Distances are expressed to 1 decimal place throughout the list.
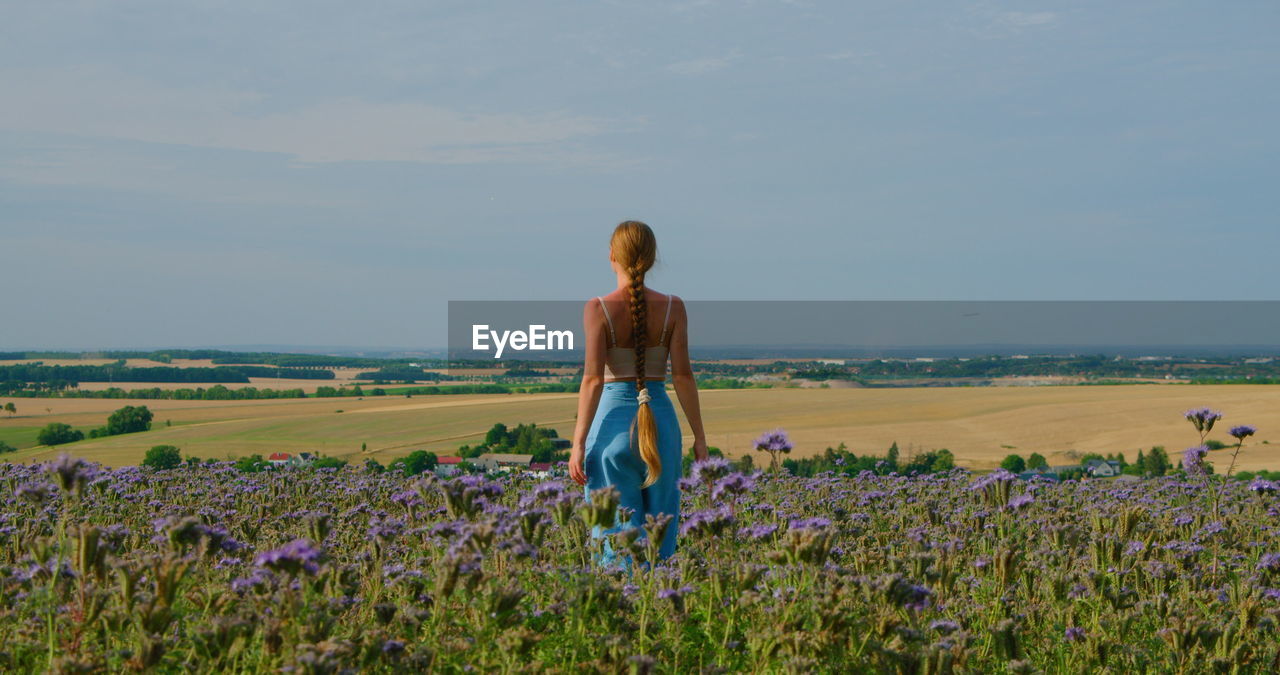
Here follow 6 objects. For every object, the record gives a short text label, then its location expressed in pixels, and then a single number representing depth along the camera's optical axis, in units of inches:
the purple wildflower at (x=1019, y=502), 284.0
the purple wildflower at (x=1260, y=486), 313.6
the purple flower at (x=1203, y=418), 291.0
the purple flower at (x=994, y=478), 265.2
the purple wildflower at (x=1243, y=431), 311.7
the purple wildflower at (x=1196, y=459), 314.0
